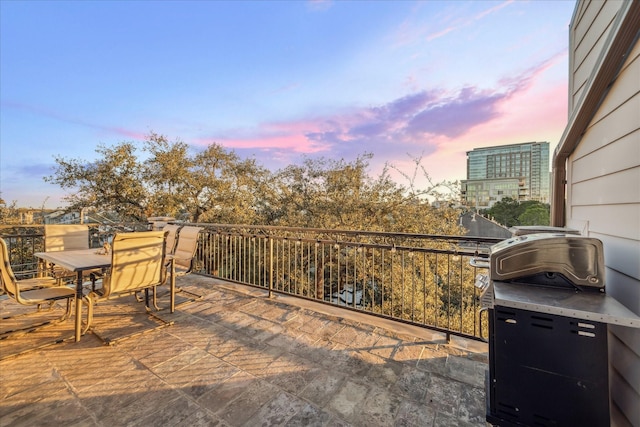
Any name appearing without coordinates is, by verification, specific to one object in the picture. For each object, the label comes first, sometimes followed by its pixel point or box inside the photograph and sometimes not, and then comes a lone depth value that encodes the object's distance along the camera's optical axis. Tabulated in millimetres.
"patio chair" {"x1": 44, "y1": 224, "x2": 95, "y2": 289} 3288
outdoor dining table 2321
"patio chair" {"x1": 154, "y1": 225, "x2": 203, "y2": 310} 3467
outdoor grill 1048
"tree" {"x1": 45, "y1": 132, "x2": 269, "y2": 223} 8984
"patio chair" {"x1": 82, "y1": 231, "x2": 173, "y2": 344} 2369
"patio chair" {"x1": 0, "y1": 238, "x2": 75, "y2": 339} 2078
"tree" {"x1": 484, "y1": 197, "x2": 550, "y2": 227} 5762
